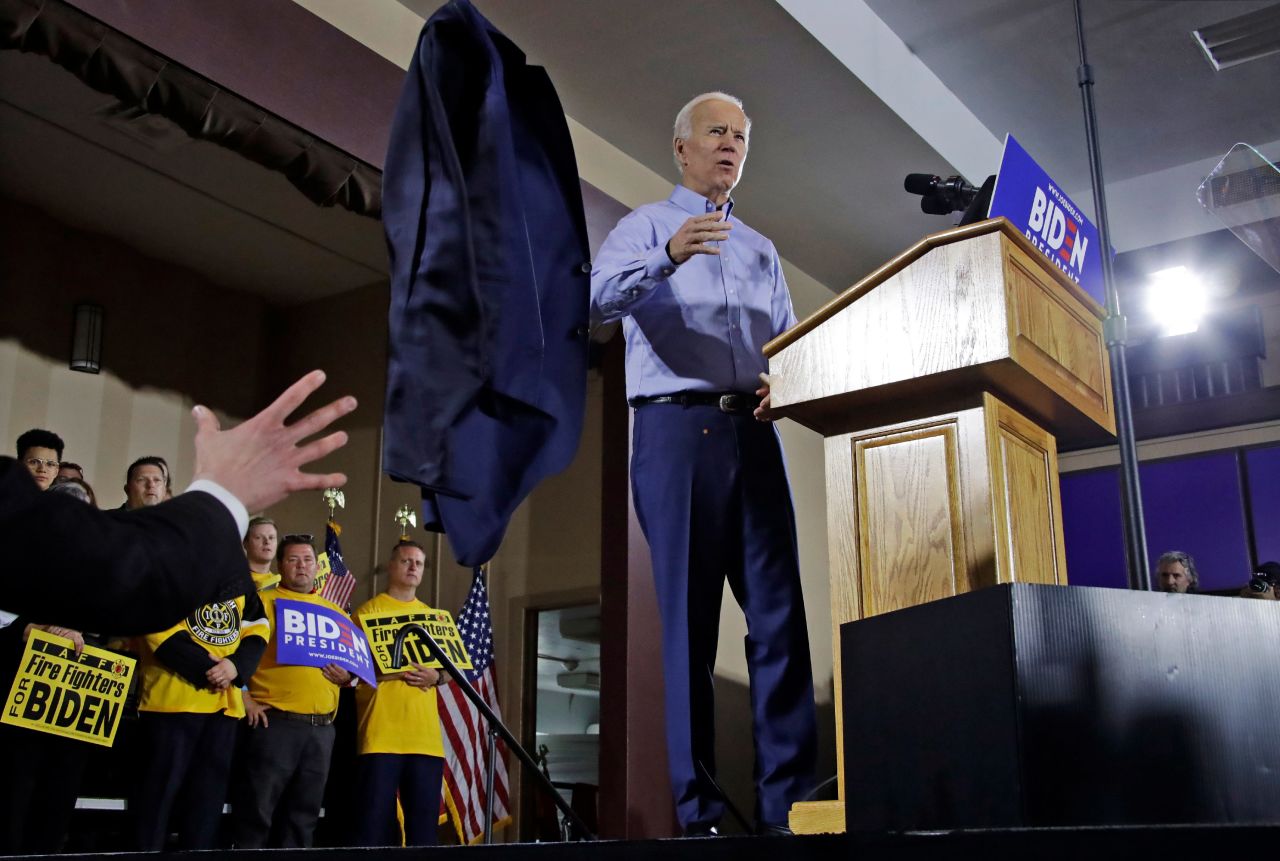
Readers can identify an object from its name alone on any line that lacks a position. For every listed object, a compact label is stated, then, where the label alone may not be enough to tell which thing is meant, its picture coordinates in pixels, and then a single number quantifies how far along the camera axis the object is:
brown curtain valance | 2.73
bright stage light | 5.81
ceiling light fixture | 4.43
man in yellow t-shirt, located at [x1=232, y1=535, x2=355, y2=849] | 3.78
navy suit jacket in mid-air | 1.58
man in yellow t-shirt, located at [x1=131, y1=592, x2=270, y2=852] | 3.43
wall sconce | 6.08
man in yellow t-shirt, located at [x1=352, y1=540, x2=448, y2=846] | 3.96
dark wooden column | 4.09
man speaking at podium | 2.14
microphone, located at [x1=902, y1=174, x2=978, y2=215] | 2.31
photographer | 4.41
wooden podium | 1.87
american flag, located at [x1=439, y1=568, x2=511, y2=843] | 5.18
